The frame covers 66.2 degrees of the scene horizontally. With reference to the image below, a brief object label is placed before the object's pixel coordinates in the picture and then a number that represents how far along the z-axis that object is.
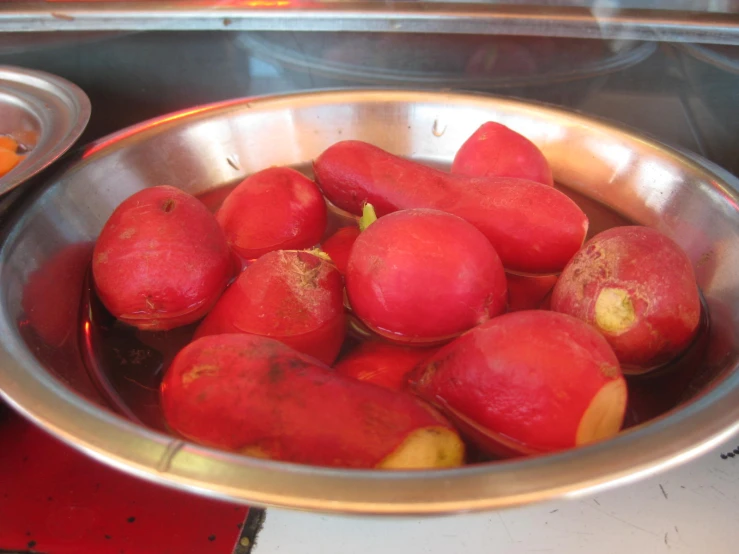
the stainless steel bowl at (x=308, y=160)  0.33
